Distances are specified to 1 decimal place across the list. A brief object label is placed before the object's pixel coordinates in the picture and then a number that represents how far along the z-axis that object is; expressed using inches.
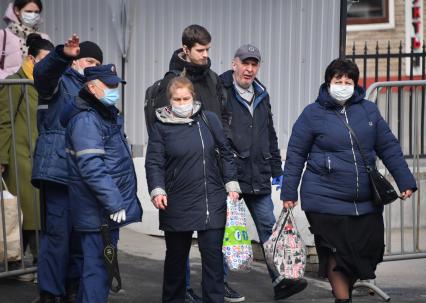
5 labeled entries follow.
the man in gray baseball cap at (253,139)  582.2
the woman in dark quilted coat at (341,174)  535.2
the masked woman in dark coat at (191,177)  517.7
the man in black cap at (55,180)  522.6
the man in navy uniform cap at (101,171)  485.1
